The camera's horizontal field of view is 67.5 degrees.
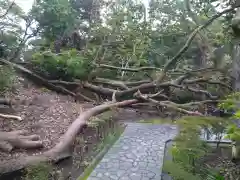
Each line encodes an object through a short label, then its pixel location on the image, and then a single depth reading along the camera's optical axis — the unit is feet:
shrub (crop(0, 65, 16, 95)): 15.32
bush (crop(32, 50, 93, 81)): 20.13
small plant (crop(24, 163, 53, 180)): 8.82
